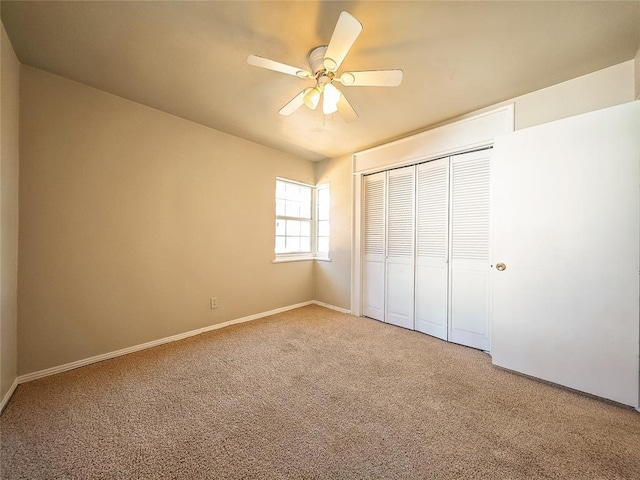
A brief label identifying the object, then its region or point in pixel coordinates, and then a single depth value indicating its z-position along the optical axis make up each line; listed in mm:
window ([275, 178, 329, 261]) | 3873
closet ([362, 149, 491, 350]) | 2562
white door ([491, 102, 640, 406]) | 1669
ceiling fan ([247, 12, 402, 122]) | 1286
